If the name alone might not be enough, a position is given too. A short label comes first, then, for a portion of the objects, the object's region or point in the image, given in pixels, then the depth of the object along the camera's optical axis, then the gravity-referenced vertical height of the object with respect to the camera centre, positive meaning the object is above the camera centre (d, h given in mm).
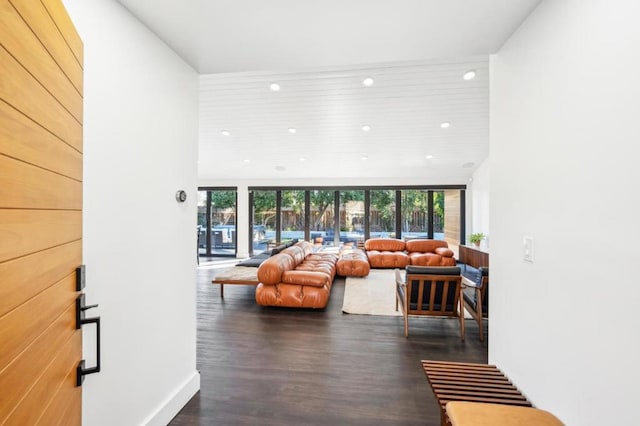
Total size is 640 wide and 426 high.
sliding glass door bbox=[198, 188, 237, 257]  8539 -263
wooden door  619 +6
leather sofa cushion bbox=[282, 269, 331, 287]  3781 -913
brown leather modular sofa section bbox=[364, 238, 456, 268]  6723 -1001
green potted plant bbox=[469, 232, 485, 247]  6508 -546
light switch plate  1403 -174
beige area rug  3818 -1354
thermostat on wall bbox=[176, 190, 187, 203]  1837 +121
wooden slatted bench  1404 -964
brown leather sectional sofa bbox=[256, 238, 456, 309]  3799 -984
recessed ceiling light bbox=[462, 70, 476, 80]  3308 +1764
